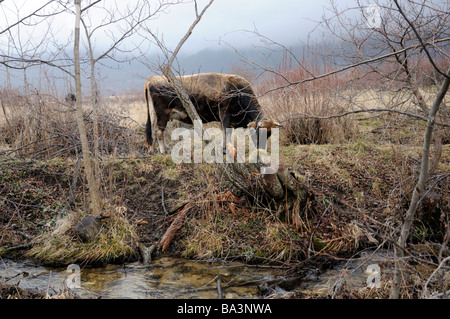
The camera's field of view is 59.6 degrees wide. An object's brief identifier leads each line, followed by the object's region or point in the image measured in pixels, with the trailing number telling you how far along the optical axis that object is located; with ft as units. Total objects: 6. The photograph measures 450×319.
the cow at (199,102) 27.25
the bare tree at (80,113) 15.05
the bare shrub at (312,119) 27.45
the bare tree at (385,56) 13.42
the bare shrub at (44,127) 25.95
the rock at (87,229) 17.07
